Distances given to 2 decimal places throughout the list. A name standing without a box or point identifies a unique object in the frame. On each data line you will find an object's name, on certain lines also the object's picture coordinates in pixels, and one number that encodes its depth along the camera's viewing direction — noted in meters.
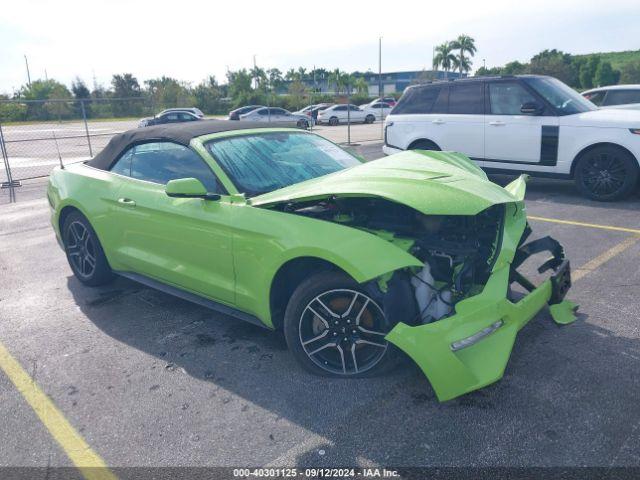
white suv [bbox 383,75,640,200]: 7.34
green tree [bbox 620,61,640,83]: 55.89
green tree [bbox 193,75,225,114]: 45.97
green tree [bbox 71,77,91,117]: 54.09
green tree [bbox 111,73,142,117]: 53.38
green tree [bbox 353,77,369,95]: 68.56
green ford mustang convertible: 2.77
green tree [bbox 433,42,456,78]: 73.06
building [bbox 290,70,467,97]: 94.04
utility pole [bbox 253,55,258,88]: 60.25
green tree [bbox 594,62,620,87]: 60.78
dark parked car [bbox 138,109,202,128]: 23.06
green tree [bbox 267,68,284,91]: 74.94
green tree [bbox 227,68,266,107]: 47.31
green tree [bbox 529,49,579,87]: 55.25
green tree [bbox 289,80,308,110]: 48.60
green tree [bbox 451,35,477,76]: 72.06
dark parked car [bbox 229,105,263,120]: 31.54
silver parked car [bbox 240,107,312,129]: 30.11
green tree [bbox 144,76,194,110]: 38.88
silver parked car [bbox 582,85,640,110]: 10.95
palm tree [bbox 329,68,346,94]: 69.75
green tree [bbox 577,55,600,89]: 64.00
